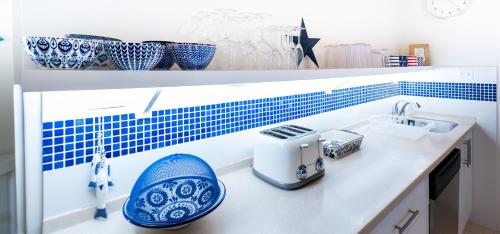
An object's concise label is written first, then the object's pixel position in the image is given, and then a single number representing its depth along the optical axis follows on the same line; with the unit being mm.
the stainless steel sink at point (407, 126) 2041
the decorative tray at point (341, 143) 1593
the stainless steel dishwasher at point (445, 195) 1496
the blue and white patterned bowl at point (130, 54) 755
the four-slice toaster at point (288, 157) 1208
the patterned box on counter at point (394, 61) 2080
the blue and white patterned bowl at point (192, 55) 891
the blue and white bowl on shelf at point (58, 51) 670
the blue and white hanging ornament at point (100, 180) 995
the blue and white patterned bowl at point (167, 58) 875
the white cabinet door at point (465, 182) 2095
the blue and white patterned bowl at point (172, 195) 883
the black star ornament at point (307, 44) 1579
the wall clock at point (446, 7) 2400
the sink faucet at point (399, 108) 2514
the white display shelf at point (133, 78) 598
